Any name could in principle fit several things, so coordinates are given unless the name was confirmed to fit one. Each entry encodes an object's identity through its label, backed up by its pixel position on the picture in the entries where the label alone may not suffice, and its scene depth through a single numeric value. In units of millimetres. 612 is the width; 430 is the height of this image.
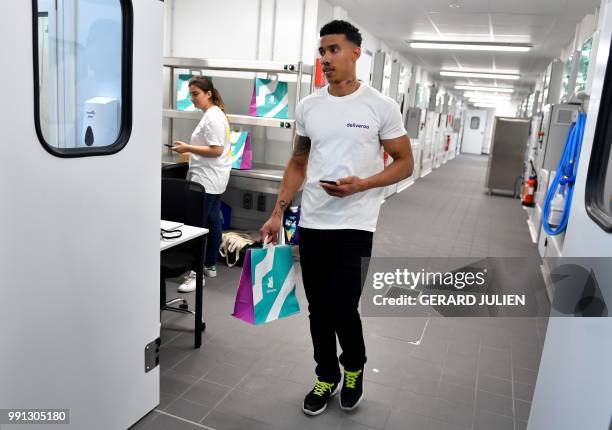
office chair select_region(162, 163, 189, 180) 4126
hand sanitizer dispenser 1836
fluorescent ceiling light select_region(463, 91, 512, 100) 17391
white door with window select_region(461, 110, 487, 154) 25156
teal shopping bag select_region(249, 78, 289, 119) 4625
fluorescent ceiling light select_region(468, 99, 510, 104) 20378
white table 2736
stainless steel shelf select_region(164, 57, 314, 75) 4297
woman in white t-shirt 3611
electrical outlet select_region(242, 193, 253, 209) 5160
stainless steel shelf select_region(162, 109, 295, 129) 4426
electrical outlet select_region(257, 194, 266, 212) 5086
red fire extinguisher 7110
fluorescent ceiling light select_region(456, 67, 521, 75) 10406
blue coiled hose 3467
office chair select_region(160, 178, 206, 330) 2957
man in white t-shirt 1986
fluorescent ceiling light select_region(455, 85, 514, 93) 14828
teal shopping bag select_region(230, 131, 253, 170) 4703
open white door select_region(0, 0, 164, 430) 1434
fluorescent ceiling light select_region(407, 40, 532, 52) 7215
